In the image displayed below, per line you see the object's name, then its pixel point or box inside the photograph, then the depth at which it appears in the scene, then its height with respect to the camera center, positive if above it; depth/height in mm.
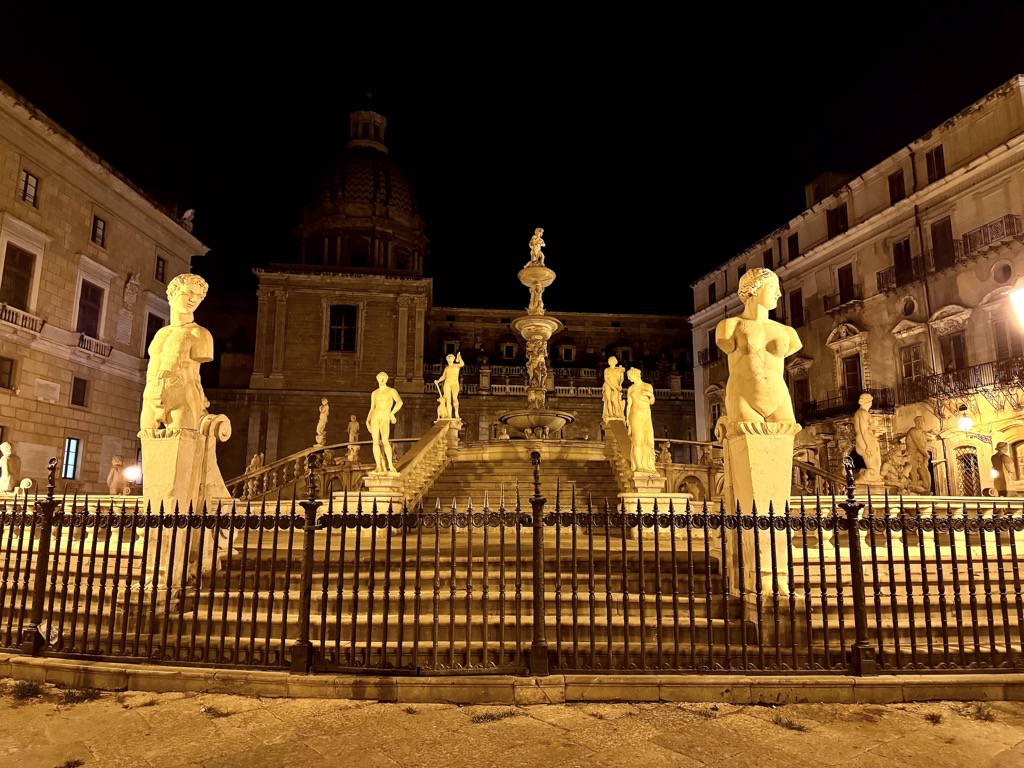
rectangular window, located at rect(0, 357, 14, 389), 21656 +4030
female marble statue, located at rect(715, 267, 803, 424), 6734 +1527
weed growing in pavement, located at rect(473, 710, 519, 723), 4625 -1516
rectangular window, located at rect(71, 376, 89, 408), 24734 +4033
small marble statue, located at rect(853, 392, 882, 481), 13016 +1255
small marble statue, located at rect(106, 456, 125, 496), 18895 +612
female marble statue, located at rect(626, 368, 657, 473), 11914 +1369
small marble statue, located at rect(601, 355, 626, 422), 18250 +3003
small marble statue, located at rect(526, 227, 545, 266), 20109 +7626
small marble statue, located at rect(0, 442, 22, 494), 20016 +872
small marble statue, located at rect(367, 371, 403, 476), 12859 +1456
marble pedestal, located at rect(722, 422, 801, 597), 6555 +278
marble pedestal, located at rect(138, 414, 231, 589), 7270 +213
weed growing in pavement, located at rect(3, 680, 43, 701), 5127 -1525
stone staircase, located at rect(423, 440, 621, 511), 14414 +668
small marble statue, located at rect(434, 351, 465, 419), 18770 +3311
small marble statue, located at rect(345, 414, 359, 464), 19156 +1293
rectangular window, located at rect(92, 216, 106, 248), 26219 +10529
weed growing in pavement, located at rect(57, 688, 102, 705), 5055 -1538
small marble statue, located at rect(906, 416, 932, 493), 14171 +1099
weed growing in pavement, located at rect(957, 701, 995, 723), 4672 -1488
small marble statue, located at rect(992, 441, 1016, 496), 20406 +1195
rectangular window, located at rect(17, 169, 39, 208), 22500 +10542
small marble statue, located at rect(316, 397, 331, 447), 22328 +2655
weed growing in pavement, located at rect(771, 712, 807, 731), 4488 -1515
